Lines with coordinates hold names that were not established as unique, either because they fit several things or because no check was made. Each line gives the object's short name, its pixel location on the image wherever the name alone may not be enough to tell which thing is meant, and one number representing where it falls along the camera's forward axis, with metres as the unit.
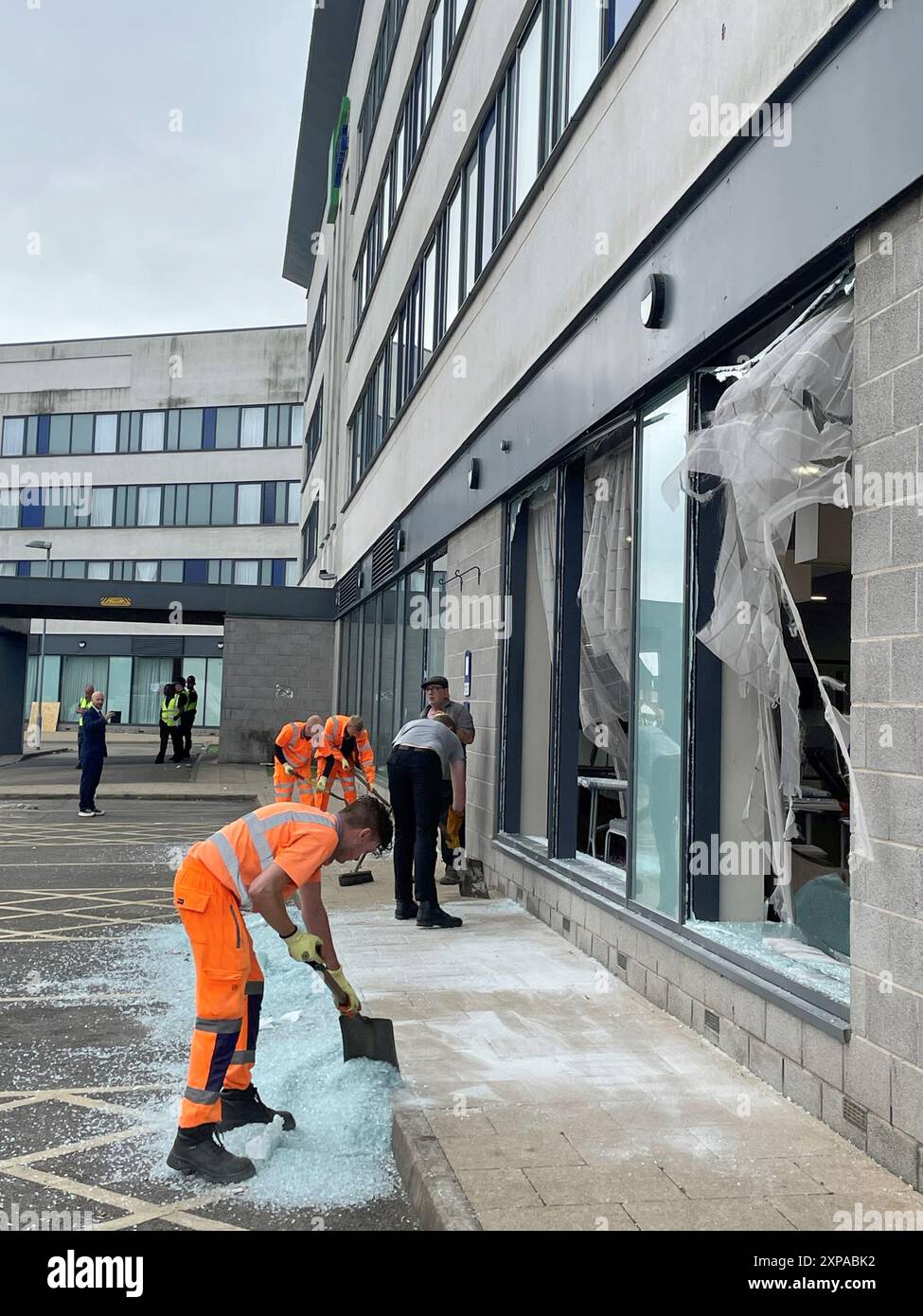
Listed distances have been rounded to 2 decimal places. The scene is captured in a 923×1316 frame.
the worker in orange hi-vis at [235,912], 3.93
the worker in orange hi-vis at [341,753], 11.80
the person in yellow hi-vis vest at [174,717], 27.31
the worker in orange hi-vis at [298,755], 12.04
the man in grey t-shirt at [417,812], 8.19
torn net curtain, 4.70
